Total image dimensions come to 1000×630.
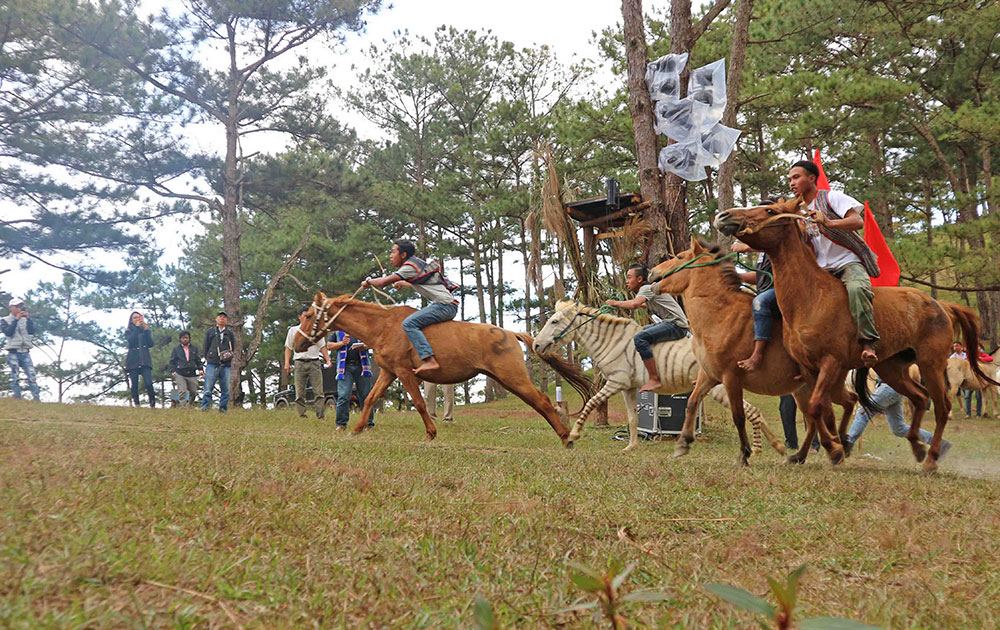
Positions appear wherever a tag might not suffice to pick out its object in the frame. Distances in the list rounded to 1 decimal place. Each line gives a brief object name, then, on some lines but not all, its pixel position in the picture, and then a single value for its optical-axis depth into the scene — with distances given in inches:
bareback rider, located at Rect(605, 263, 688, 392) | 368.8
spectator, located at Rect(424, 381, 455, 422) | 586.9
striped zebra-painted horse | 367.9
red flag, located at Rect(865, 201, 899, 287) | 258.8
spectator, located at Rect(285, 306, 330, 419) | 523.2
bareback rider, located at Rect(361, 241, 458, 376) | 354.9
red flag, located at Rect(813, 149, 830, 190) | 251.5
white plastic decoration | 459.5
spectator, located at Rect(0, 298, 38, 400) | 582.2
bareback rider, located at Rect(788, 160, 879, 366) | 220.2
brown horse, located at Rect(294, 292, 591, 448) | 352.8
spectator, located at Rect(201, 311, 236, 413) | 556.7
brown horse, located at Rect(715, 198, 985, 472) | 224.1
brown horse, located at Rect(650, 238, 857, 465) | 251.8
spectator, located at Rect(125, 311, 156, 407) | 647.1
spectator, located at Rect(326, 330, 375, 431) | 421.4
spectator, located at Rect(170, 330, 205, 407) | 633.0
